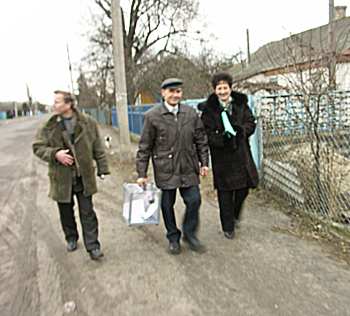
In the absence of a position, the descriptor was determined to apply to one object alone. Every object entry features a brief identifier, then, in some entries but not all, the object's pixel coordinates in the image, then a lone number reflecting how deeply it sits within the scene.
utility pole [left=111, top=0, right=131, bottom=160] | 9.10
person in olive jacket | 3.53
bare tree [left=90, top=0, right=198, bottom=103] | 24.00
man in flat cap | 3.55
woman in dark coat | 3.84
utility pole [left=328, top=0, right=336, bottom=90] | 4.51
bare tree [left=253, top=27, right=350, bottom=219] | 4.32
